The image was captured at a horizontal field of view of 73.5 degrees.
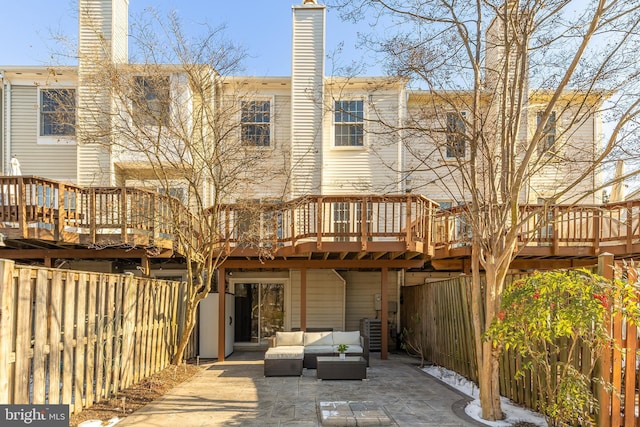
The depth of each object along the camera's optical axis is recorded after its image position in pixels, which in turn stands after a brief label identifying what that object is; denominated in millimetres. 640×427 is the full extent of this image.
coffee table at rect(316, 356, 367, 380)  7691
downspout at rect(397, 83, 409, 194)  11883
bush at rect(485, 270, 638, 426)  3963
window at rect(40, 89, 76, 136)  10671
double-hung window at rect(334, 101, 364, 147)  12328
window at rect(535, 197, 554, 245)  9678
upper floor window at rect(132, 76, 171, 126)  7688
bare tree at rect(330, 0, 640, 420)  5207
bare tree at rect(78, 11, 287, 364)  7785
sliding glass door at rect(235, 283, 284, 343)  12250
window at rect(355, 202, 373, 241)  9172
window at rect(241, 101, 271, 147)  8906
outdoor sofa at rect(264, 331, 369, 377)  8039
